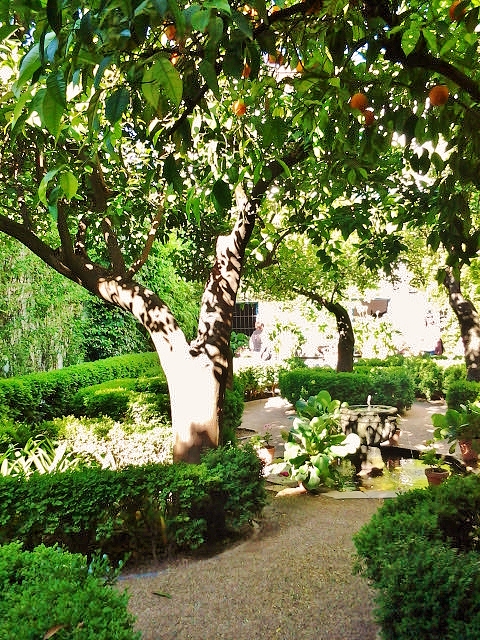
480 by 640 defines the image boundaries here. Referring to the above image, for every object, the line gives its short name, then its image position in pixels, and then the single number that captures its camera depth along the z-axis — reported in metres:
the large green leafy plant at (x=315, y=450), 6.73
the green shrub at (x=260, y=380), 15.38
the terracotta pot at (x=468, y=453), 7.40
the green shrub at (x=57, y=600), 1.82
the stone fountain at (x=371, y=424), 8.34
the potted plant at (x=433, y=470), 6.44
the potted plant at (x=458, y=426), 6.78
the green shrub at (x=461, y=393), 10.12
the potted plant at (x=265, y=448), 8.04
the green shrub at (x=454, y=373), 13.92
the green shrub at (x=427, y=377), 14.68
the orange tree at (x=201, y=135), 1.08
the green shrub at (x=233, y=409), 8.29
